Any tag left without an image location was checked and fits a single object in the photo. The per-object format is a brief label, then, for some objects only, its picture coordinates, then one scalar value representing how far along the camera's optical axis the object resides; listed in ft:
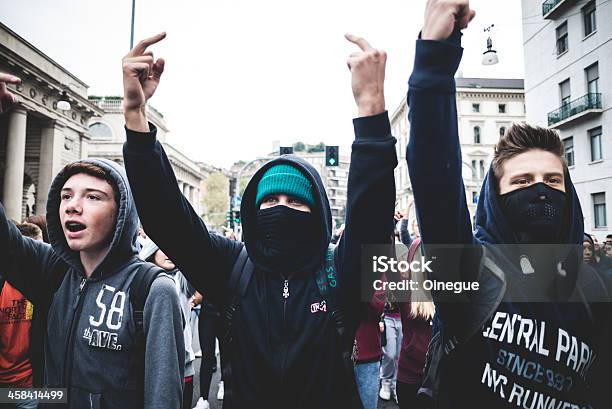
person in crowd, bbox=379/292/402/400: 18.24
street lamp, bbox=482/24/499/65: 46.19
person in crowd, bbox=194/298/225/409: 15.56
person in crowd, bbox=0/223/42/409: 9.32
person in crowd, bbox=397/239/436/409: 11.81
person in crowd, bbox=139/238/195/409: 13.05
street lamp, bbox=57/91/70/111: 55.67
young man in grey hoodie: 6.13
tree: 243.81
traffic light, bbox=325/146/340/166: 53.42
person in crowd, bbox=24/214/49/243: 13.38
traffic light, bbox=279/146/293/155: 42.50
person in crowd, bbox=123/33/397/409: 4.83
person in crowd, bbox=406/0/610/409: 4.13
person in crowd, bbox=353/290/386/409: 12.73
